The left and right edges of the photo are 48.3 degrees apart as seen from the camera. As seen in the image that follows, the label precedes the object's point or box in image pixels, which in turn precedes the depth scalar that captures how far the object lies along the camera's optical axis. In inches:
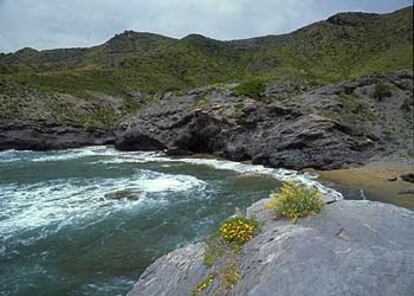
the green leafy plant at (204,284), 318.0
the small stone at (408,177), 1138.7
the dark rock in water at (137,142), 2118.6
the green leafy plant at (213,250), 336.1
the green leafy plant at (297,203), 365.4
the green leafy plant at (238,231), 346.6
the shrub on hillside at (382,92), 1985.0
